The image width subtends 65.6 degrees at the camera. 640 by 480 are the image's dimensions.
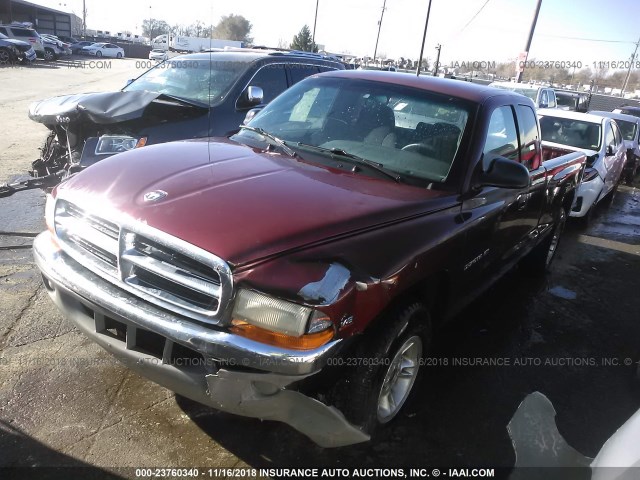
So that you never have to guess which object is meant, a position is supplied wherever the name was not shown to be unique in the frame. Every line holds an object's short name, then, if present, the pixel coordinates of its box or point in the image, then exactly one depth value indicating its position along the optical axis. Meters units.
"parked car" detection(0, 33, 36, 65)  26.67
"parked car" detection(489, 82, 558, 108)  15.11
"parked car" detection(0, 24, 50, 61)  31.16
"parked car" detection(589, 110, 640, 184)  12.40
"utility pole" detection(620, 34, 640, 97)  45.30
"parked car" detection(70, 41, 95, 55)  46.81
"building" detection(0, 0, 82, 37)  52.38
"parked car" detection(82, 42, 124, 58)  47.12
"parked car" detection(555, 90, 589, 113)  18.75
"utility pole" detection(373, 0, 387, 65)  52.88
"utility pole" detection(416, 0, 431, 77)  27.07
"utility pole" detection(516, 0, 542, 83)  22.06
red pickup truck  1.98
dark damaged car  4.98
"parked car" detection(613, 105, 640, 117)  19.72
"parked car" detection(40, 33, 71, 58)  36.41
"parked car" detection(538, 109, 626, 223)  7.68
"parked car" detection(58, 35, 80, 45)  54.14
